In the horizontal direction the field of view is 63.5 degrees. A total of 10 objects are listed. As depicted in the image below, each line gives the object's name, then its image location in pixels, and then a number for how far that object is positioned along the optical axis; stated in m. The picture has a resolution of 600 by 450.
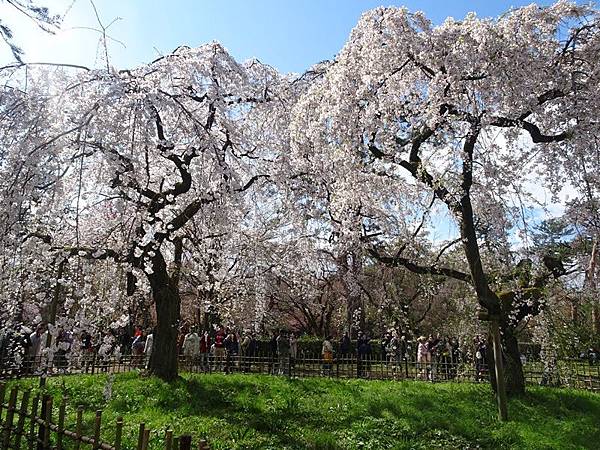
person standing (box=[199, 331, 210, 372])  15.13
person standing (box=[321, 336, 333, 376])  12.48
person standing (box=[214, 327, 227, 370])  13.38
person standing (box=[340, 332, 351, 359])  17.49
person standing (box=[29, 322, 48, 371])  11.02
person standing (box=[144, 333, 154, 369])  13.24
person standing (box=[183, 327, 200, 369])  13.08
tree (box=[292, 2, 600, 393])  7.30
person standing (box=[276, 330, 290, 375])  12.46
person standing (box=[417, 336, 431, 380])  13.43
